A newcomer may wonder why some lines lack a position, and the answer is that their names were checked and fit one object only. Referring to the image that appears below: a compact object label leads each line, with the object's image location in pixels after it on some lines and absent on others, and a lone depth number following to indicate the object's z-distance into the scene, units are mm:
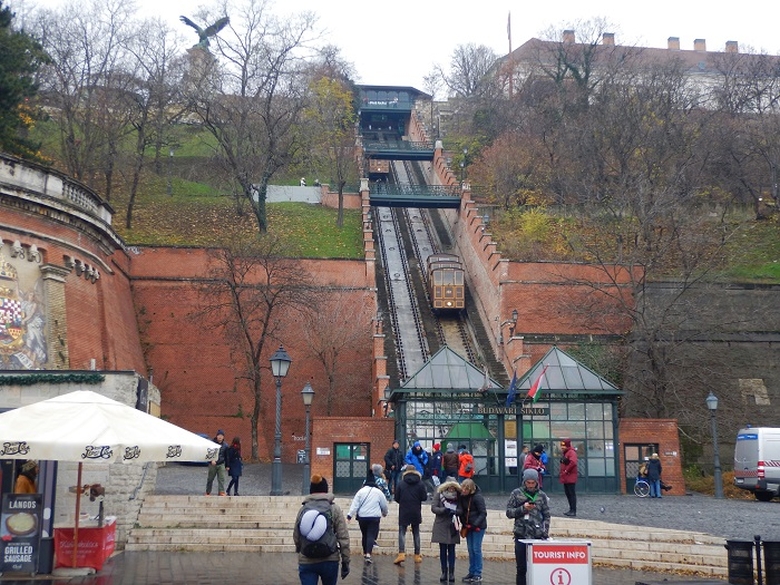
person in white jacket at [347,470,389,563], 14429
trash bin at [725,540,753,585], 12312
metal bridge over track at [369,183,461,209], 52812
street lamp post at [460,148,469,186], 60284
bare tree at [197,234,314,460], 37156
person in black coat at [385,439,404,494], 22203
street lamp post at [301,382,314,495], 23830
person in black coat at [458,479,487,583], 13172
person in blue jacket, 21016
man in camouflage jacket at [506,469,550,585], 11961
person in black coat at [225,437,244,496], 22969
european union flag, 26062
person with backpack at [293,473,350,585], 9336
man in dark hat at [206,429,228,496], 21969
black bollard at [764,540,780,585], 12250
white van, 26203
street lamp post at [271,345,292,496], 22453
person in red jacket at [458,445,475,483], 20452
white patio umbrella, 12008
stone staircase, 16250
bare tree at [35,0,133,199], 46812
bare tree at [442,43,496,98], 83500
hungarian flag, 25812
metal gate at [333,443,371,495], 27844
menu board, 13367
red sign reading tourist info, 9953
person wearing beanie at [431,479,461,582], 13195
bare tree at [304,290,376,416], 38906
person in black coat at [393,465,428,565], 14883
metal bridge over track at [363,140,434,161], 62597
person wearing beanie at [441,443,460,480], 22219
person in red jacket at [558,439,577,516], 19375
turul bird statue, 53638
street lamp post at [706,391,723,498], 26766
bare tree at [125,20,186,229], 49000
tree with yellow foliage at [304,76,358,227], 58447
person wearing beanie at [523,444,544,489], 19341
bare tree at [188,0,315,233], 46947
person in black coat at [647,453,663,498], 26047
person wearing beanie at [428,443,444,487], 24578
